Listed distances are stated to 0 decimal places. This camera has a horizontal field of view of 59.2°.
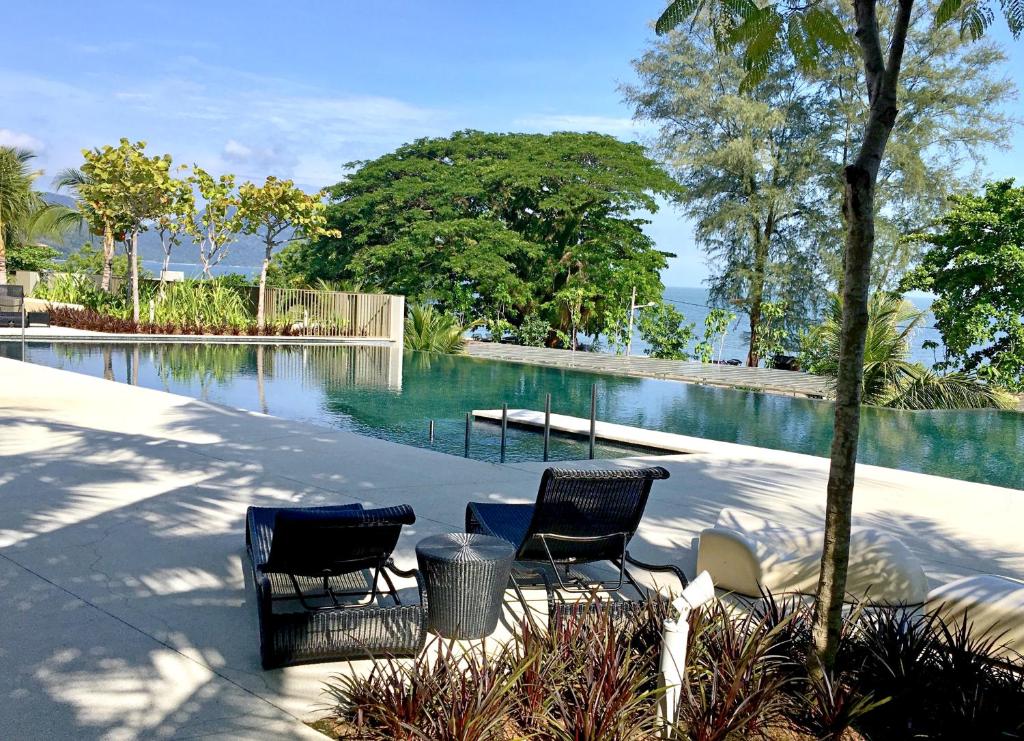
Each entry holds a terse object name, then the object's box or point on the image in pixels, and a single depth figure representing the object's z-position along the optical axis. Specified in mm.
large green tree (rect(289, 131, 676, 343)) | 26094
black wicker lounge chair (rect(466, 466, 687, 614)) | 3932
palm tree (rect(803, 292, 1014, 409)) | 16203
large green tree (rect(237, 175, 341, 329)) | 24641
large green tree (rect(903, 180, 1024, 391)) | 16672
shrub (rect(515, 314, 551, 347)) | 26016
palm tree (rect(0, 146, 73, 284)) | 29906
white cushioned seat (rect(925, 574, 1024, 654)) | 3533
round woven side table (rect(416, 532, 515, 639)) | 3514
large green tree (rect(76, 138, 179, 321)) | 22562
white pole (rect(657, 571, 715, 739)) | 2496
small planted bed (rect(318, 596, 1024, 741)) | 2637
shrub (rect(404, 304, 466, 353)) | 24172
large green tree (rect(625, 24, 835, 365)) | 24641
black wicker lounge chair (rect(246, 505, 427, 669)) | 3305
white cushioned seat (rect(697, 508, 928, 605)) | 4188
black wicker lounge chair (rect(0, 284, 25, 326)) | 19391
